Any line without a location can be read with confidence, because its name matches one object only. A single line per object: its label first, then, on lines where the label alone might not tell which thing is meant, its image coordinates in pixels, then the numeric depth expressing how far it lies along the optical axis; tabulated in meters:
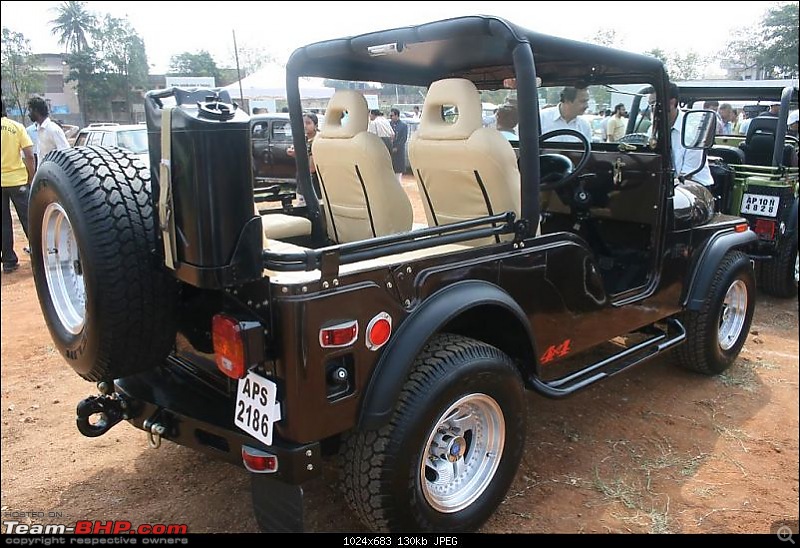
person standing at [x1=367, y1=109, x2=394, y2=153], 10.77
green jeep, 6.11
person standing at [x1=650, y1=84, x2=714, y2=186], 5.21
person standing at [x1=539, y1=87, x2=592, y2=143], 4.23
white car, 10.77
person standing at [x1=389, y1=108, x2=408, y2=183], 11.05
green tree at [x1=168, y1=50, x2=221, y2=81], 41.51
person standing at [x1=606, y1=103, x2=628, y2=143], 4.40
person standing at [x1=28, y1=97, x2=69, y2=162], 8.20
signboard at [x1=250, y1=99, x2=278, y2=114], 20.71
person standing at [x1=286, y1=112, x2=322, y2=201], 8.75
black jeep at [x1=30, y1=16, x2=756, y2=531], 2.14
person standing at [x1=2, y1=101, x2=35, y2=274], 7.70
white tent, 20.19
